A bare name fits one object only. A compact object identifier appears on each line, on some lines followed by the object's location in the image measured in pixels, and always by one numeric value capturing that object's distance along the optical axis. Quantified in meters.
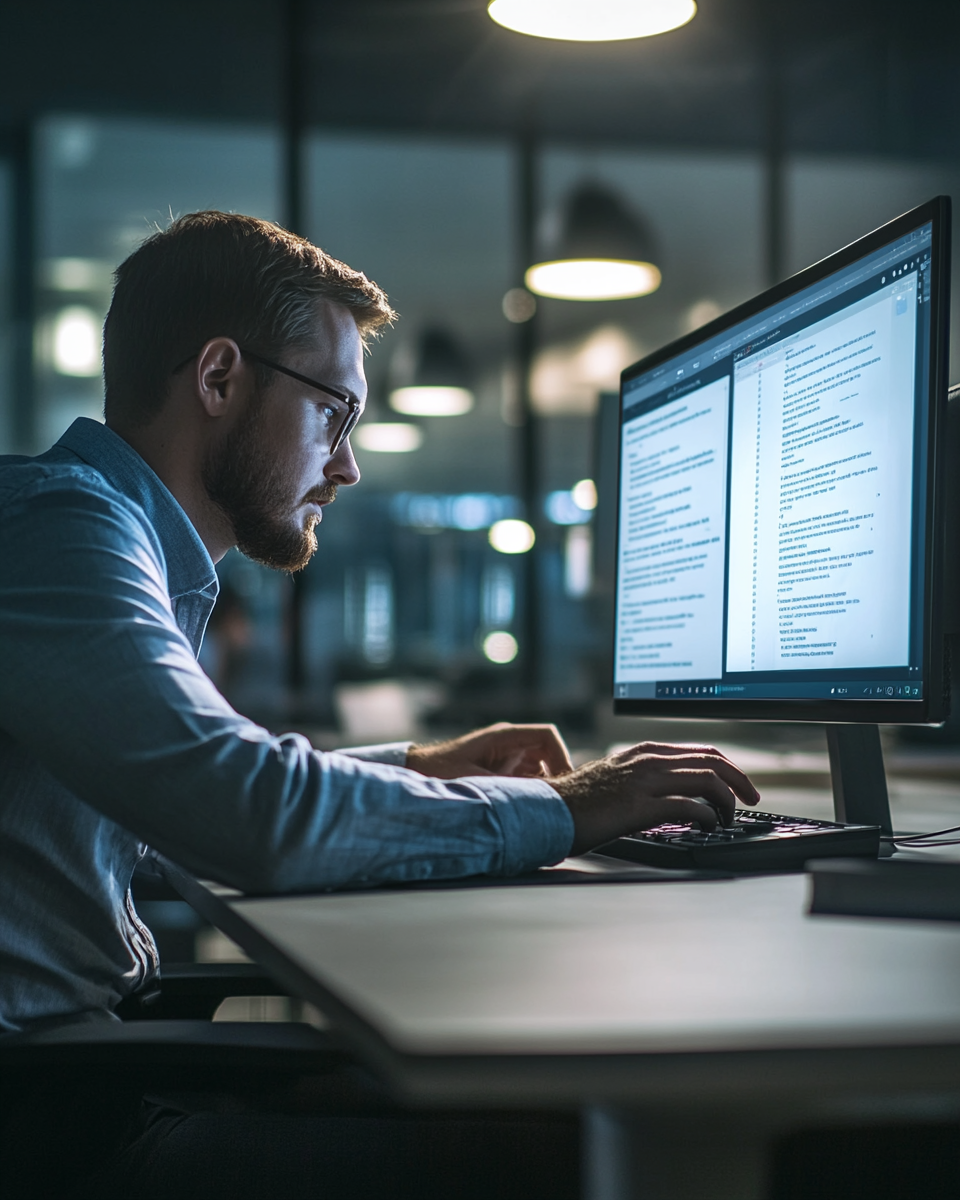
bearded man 0.81
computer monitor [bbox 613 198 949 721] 0.97
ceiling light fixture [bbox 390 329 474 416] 5.96
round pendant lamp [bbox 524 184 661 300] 4.54
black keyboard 0.98
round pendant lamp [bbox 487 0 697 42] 2.14
